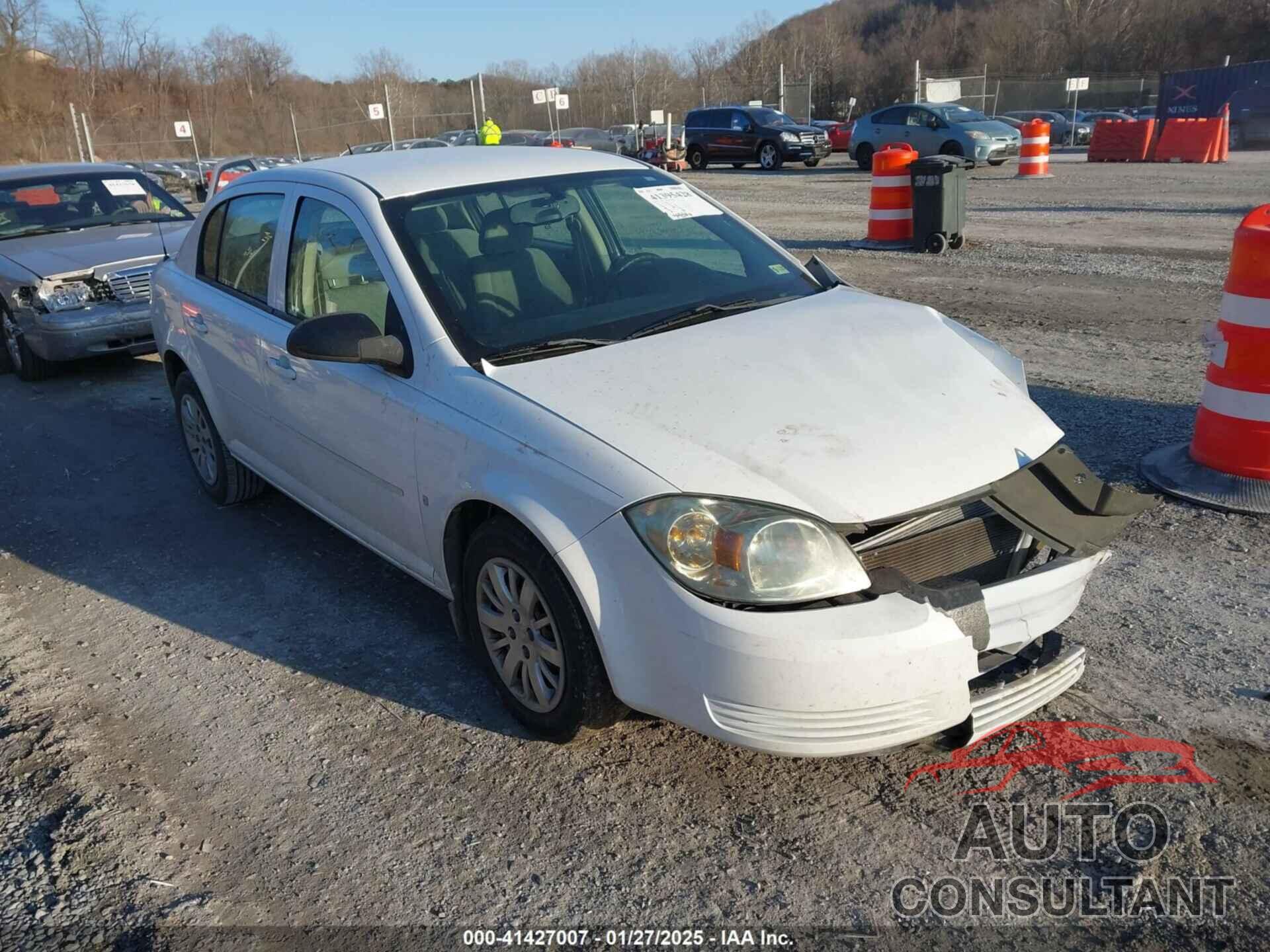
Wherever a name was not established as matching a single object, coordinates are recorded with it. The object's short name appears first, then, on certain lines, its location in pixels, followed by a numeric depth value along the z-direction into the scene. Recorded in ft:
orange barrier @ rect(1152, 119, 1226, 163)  79.25
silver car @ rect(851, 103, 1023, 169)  79.36
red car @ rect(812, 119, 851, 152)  119.85
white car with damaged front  8.75
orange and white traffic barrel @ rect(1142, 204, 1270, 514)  14.84
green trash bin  39.04
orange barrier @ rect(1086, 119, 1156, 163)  83.51
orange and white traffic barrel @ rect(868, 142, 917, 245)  42.11
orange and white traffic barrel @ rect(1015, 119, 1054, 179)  72.43
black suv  93.40
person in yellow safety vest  89.92
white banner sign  127.13
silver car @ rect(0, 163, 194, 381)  26.76
